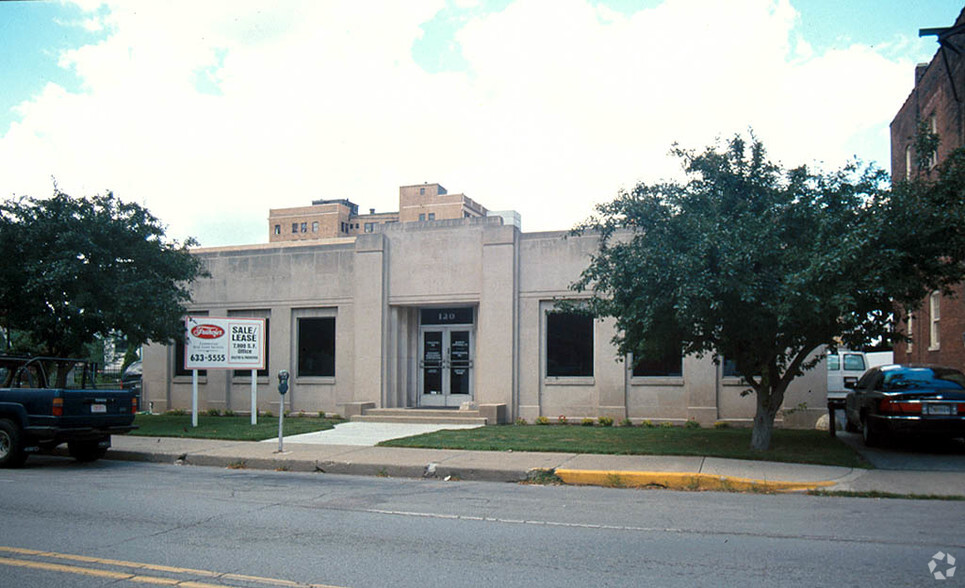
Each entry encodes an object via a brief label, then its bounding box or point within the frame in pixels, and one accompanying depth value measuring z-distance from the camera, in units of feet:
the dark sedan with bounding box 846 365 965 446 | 42.70
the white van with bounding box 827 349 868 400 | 84.84
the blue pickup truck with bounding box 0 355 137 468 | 41.73
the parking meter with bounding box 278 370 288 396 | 46.01
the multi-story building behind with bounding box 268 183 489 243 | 357.41
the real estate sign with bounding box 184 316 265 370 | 64.69
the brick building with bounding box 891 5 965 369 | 75.25
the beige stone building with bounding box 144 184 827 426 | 63.67
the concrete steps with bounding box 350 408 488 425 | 64.34
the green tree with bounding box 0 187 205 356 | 57.06
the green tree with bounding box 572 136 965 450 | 37.22
